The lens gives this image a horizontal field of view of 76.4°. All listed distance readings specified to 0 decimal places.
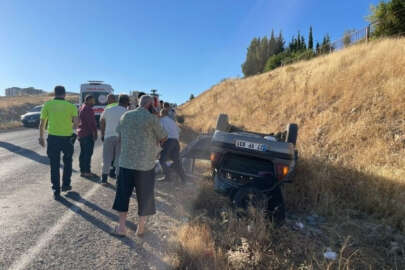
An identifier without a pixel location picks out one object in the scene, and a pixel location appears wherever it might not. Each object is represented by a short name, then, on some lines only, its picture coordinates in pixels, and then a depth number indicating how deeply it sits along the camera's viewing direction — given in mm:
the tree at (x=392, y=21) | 15625
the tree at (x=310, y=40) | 49631
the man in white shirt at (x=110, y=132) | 5383
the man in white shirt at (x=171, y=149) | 5918
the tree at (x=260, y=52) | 48875
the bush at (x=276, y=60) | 36906
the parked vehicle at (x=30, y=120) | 17594
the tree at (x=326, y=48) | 19855
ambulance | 14775
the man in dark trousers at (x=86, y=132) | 5824
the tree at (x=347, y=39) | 16750
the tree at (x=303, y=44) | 48256
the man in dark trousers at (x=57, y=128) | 4734
